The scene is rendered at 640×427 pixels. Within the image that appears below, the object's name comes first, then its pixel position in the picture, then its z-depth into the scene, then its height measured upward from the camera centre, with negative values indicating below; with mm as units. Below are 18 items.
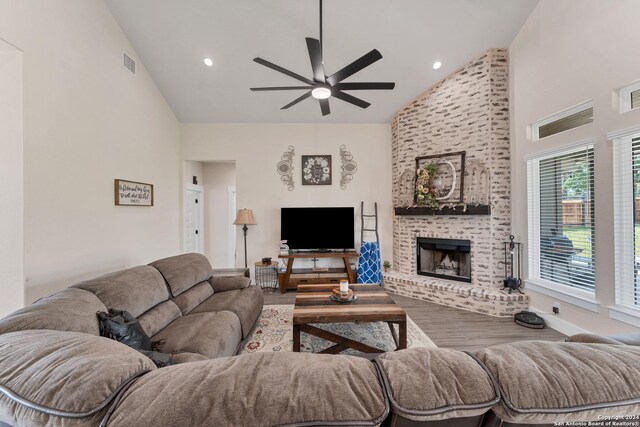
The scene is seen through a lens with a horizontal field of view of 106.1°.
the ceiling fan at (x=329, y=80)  2097 +1307
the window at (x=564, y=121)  2648 +1076
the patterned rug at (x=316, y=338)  2523 -1409
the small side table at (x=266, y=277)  4555 -1226
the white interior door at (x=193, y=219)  4960 -119
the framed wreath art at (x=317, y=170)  4863 +831
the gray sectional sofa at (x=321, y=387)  606 -482
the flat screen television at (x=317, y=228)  4609 -303
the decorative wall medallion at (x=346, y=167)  4871 +909
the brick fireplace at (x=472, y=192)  3523 +279
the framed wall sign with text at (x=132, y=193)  3178 +304
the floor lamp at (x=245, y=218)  4512 -95
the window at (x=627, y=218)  2260 -86
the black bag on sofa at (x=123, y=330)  1538 -752
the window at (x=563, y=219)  2658 -109
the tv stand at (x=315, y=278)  4352 -1155
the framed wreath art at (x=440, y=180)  3826 +518
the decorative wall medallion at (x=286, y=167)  4859 +920
